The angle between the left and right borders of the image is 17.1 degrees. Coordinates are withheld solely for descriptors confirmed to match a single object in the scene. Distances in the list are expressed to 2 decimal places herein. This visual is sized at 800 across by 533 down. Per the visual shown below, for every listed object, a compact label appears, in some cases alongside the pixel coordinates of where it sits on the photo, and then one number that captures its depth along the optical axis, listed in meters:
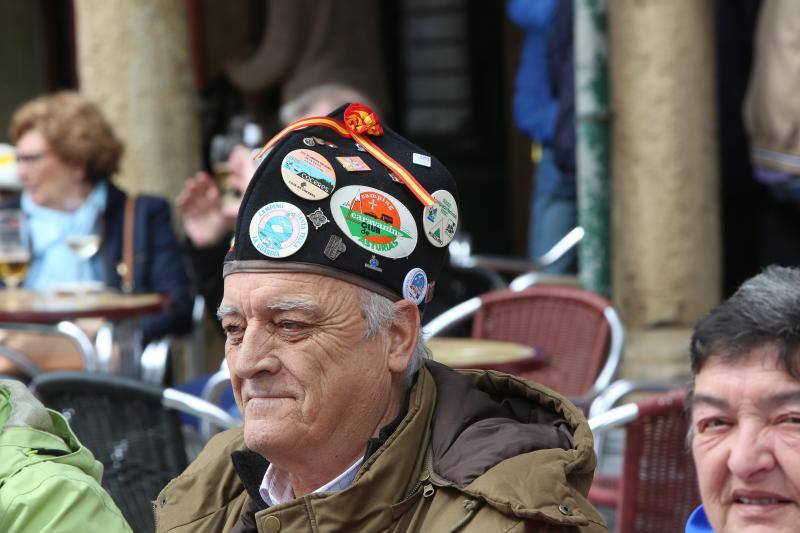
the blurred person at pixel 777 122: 10.48
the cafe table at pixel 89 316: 9.90
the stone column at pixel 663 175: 11.18
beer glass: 10.87
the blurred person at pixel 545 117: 12.52
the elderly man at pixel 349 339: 4.21
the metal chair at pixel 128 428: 6.69
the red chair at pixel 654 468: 6.25
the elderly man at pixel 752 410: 4.24
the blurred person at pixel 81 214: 11.41
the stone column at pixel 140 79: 13.14
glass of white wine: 11.18
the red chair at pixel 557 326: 9.51
